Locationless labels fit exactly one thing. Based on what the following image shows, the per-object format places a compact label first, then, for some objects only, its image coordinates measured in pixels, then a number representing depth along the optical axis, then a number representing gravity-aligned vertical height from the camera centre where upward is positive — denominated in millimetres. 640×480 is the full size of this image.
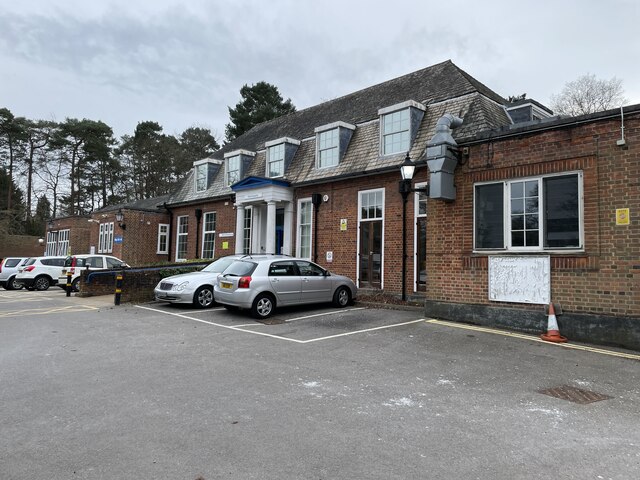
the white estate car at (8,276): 20469 -976
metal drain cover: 5094 -1580
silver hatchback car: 10508 -627
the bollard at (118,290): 13621 -1036
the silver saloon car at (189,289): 12281 -881
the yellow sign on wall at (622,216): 7801 +911
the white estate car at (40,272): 19688 -745
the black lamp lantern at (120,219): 24719 +2199
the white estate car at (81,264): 18688 -330
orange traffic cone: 8060 -1266
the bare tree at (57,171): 44312 +9003
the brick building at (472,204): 7992 +1474
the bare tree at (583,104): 31750 +12357
